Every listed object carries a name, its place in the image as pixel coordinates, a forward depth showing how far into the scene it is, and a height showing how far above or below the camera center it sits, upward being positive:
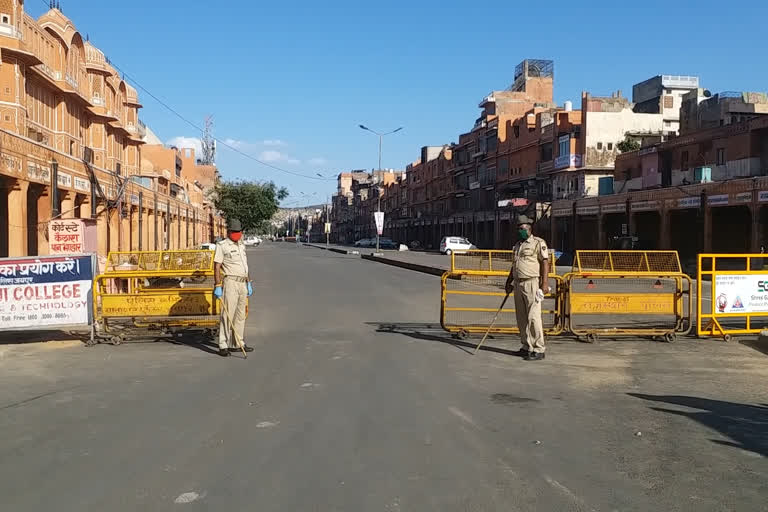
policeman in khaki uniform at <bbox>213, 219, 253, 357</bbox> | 9.43 -0.60
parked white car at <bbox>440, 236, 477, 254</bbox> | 58.92 -0.01
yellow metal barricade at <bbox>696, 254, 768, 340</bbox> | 11.38 -0.90
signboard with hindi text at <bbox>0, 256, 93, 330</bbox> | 10.14 -0.76
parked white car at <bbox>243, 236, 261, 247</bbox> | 98.66 +0.03
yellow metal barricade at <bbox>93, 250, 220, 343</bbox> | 10.74 -1.05
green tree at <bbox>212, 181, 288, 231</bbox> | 68.06 +4.27
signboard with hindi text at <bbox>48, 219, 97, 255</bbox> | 14.69 +0.15
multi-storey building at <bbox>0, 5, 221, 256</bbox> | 18.48 +4.64
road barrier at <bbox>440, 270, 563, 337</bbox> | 11.21 -1.44
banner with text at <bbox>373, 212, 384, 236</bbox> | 52.55 +1.97
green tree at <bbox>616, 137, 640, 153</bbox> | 54.81 +8.27
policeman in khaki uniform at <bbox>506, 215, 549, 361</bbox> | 9.30 -0.63
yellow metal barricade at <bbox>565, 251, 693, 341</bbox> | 11.26 -0.89
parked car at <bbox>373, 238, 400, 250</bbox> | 86.69 -0.18
